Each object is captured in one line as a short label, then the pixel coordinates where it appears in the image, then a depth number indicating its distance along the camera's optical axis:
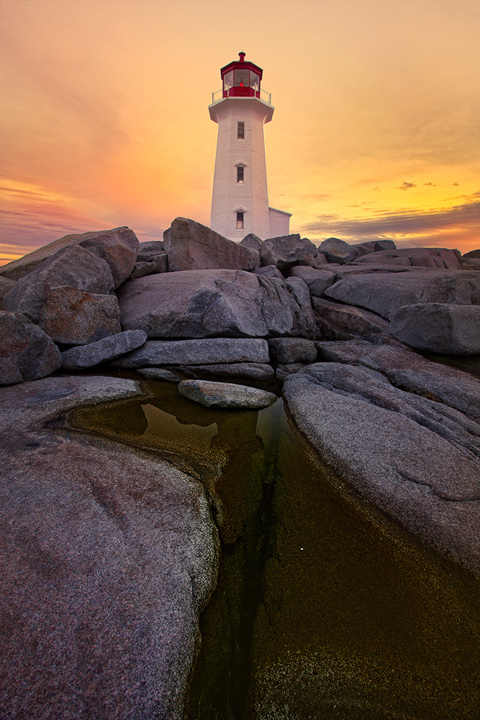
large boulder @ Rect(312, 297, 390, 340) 10.45
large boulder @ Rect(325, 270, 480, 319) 10.54
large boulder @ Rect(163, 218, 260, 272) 11.66
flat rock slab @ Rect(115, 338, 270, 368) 8.37
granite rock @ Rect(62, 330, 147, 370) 7.68
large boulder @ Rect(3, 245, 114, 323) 7.84
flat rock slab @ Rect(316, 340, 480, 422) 6.38
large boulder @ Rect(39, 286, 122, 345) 7.82
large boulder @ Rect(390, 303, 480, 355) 8.30
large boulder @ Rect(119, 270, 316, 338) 9.11
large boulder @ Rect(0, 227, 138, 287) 9.78
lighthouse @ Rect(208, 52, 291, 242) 27.98
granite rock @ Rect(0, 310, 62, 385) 6.46
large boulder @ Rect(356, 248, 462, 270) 16.61
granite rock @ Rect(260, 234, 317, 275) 14.71
